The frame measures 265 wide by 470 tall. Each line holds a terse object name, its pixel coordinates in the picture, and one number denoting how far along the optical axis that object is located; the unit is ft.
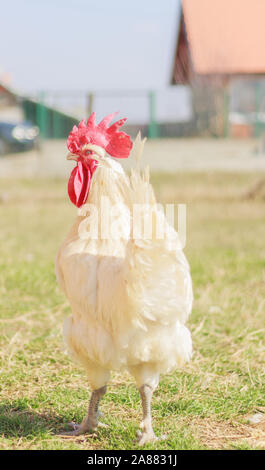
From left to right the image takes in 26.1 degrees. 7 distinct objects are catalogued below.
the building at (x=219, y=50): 46.60
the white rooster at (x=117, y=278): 7.91
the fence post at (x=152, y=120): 45.83
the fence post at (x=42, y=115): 47.70
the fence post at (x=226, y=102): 46.85
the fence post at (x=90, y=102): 43.86
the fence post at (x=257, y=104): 46.37
